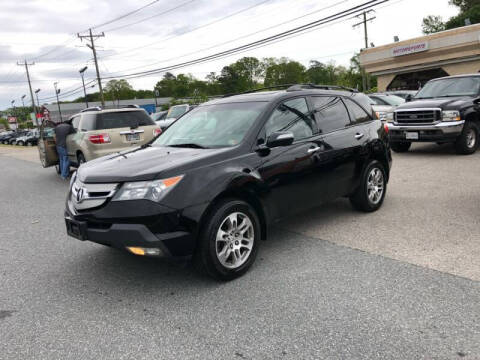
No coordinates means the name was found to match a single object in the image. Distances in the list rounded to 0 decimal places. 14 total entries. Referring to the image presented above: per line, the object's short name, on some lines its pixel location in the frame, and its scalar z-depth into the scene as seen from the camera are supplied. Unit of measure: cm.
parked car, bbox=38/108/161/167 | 952
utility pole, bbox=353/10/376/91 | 4340
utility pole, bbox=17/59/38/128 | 6972
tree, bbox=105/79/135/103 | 13238
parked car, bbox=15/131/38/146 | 4306
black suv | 348
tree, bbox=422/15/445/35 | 8362
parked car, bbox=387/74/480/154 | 980
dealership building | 3034
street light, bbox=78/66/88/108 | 4531
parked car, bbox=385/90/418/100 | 1720
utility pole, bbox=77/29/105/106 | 4310
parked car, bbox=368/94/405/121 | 1372
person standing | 1042
